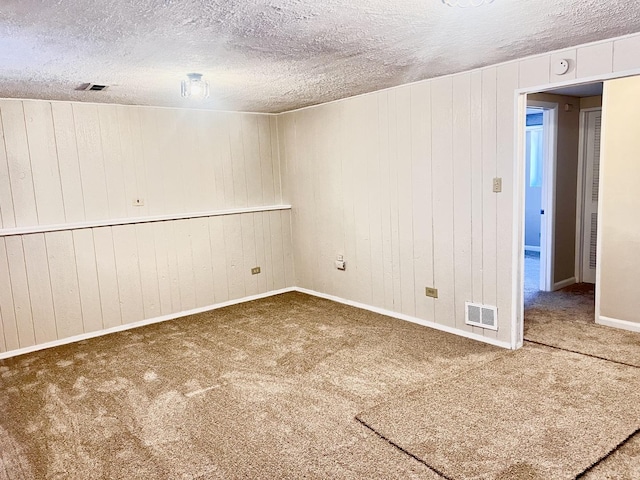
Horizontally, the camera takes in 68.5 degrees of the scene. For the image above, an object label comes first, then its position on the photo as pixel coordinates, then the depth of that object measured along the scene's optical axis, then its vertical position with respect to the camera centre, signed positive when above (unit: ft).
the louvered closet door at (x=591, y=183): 17.93 -0.62
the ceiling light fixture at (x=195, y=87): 10.98 +2.33
